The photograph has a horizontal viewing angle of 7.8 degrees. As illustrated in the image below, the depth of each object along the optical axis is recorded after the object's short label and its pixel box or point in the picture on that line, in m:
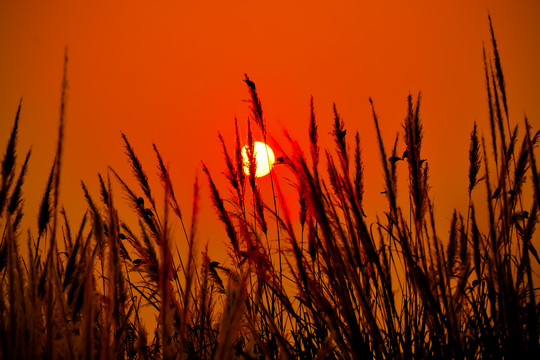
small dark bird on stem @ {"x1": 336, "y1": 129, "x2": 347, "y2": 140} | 12.03
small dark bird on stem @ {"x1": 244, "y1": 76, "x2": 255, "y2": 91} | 12.11
